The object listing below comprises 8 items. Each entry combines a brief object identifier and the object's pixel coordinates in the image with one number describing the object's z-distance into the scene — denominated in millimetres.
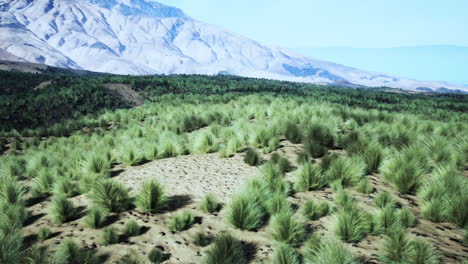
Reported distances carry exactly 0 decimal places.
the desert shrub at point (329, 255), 3400
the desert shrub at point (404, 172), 5672
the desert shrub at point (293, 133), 8852
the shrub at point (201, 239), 4428
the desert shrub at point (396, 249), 3628
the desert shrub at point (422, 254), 3516
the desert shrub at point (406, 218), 4484
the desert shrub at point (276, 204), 4889
